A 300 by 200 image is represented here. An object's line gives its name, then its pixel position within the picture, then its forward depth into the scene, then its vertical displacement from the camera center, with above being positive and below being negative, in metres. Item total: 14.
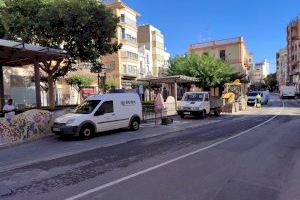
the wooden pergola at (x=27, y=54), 10.40 +2.12
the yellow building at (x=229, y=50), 41.80 +7.53
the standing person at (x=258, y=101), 25.70 -1.28
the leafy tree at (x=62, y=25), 13.10 +4.06
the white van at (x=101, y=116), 9.68 -1.00
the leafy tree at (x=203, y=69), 26.29 +2.51
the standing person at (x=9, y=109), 10.32 -0.60
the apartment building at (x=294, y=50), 62.58 +11.24
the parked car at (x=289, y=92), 43.61 -0.56
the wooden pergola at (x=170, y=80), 18.44 +1.03
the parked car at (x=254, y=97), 28.37 -0.87
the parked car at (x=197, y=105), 15.94 -0.93
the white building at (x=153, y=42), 50.05 +11.02
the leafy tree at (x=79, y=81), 25.29 +1.47
